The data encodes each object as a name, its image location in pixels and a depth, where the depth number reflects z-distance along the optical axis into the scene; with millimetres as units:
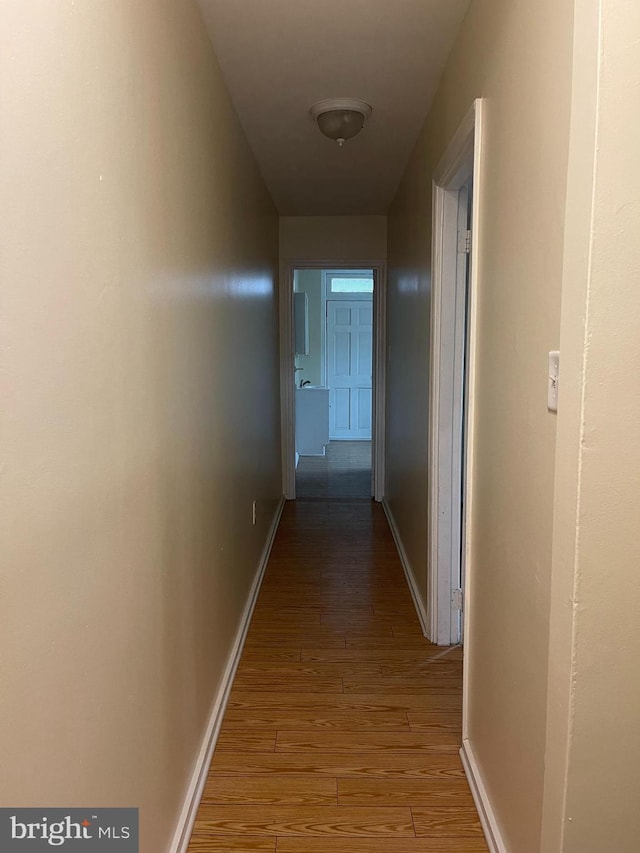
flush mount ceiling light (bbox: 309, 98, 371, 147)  2516
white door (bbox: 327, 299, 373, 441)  7871
